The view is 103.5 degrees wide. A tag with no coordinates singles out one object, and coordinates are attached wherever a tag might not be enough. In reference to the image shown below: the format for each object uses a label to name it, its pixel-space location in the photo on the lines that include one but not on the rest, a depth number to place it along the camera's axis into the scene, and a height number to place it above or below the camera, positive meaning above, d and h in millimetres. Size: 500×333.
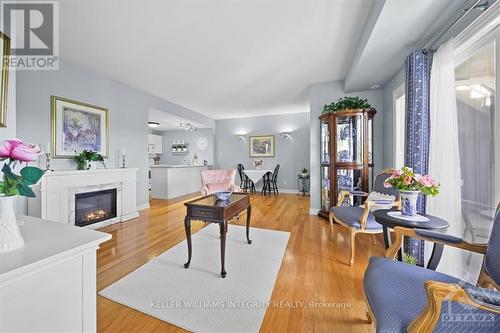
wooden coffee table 1902 -454
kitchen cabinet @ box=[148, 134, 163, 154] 7703 +996
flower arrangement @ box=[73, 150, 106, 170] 3143 +166
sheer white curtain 1694 +176
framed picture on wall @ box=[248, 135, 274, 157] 6734 +779
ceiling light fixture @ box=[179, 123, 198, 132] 6230 +1367
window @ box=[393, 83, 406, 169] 2988 +623
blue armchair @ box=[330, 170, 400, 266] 2121 -553
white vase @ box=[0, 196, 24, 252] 715 -223
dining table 6174 -192
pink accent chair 4068 -277
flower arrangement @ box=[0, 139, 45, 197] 723 -11
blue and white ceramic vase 1630 -299
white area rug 1396 -1036
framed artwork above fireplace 2971 +674
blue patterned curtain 1938 +508
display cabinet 3357 +298
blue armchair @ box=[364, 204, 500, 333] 720 -598
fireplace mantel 2592 -314
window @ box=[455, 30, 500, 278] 1455 +208
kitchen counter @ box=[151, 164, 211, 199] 5504 -375
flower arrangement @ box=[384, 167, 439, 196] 1549 -124
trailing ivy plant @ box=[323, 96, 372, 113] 3391 +1102
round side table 1387 -432
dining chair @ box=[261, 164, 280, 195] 6337 -429
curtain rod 1417 +1197
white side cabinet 611 -396
